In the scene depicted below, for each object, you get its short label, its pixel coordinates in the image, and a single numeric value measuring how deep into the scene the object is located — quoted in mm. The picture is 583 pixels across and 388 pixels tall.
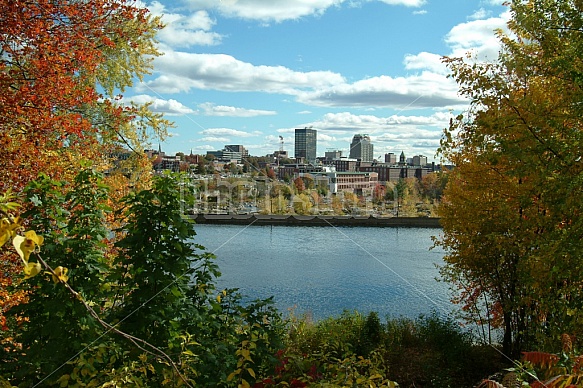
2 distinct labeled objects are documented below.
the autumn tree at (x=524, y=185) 5371
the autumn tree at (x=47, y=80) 6242
